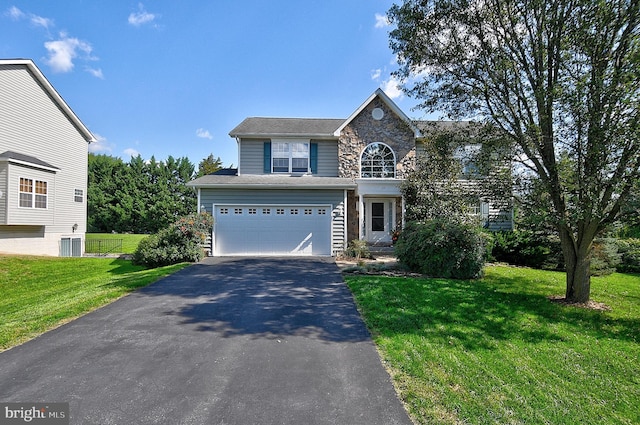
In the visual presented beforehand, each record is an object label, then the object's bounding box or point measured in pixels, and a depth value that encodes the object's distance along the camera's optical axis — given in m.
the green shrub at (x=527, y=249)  11.82
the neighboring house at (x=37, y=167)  13.89
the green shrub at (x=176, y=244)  11.59
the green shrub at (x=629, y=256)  11.52
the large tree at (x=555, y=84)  5.61
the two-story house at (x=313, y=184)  13.11
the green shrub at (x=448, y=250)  9.02
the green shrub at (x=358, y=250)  12.52
